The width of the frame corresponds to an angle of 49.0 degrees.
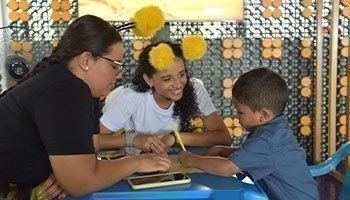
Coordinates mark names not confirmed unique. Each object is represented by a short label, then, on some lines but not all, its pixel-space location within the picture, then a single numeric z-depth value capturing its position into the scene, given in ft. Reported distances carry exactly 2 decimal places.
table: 2.99
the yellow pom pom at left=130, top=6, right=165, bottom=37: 4.88
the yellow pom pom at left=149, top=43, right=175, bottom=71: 5.27
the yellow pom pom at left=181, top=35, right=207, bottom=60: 5.56
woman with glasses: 3.05
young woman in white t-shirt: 5.79
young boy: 3.67
